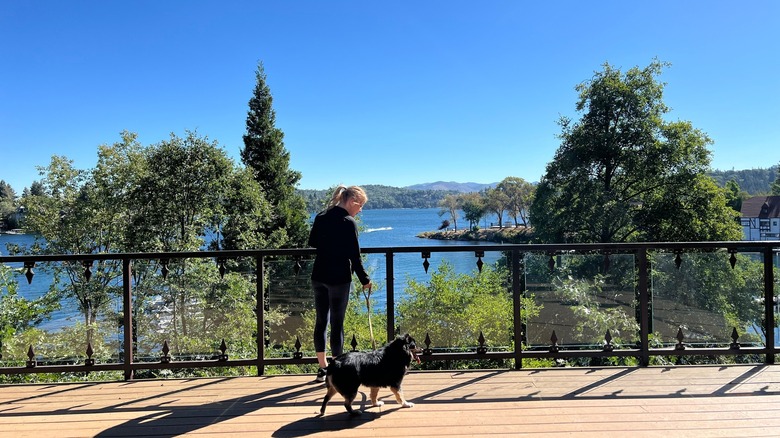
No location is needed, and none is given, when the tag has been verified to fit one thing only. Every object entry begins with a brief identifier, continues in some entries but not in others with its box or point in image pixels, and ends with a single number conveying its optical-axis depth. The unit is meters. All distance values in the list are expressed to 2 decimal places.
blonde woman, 3.02
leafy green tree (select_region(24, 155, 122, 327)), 15.84
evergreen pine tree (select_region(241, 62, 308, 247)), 28.25
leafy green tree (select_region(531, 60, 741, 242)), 18.66
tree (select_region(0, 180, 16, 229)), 16.38
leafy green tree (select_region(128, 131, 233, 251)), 15.63
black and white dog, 2.61
